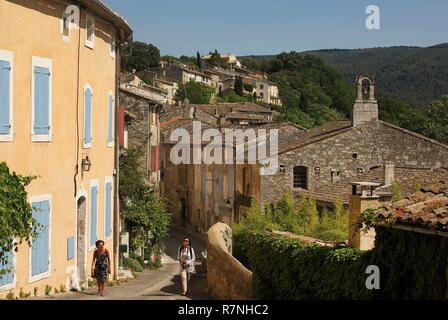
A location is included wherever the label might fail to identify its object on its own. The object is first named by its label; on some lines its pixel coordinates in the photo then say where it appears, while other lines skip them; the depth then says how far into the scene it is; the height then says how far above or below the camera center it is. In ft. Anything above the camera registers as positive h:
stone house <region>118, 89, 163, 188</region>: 130.11 +6.56
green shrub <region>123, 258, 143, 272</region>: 91.86 -11.76
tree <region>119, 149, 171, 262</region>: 96.07 -5.58
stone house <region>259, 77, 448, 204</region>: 123.24 +1.40
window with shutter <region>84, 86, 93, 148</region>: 62.85 +3.70
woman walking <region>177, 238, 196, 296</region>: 64.34 -7.90
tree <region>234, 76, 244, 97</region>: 478.59 +46.02
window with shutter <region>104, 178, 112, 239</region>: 73.56 -4.26
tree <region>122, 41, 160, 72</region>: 511.81 +68.91
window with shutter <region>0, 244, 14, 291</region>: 48.03 -6.74
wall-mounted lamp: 62.64 -0.08
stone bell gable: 125.90 +8.96
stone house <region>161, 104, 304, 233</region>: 134.00 -3.98
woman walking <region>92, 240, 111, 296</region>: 58.34 -7.50
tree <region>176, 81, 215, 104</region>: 418.72 +37.23
